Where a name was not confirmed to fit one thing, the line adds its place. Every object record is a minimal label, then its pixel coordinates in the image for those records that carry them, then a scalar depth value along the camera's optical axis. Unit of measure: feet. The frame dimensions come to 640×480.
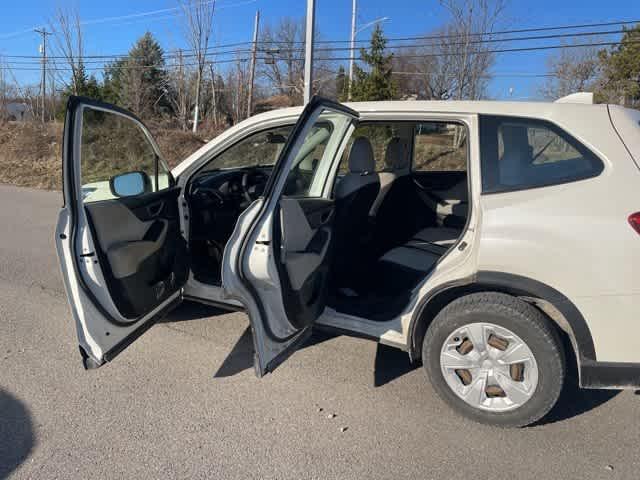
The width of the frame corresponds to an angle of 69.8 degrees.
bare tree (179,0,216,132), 60.29
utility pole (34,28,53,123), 73.65
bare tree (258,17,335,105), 88.17
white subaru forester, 7.25
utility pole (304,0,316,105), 38.93
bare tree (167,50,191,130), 70.95
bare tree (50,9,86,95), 58.54
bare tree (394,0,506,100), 45.83
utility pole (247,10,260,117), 70.85
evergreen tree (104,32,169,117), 75.87
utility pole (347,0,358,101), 60.65
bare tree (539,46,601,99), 54.13
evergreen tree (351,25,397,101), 54.95
